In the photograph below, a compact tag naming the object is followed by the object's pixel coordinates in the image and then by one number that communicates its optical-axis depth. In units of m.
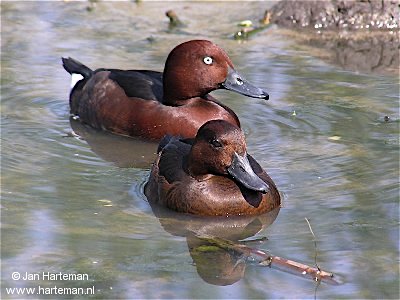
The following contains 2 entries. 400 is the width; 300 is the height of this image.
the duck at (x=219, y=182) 13.02
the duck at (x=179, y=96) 16.60
